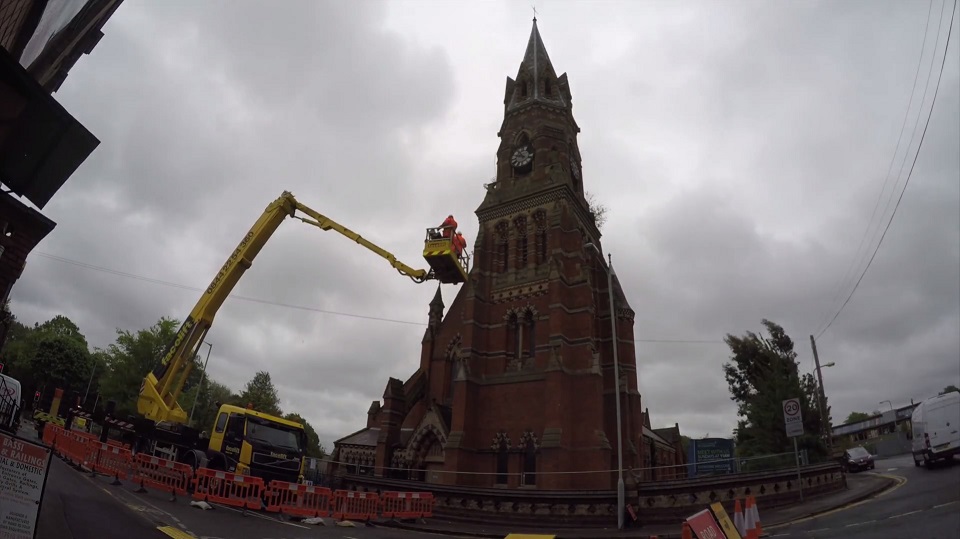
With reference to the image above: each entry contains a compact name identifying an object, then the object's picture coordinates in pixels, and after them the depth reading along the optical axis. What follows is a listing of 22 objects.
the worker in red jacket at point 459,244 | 27.47
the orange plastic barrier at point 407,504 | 19.17
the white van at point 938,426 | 19.34
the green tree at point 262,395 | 72.50
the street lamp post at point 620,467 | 18.23
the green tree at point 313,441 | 96.85
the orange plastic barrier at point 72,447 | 18.05
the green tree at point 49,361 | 62.28
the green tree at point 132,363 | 52.81
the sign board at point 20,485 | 6.06
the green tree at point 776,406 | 28.86
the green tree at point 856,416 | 107.22
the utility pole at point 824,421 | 29.65
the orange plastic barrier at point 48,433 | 21.75
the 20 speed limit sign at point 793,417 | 18.16
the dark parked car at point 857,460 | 29.91
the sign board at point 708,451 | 27.58
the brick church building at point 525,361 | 26.00
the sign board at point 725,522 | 8.88
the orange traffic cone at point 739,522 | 9.92
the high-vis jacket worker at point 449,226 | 27.28
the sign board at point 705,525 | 7.61
